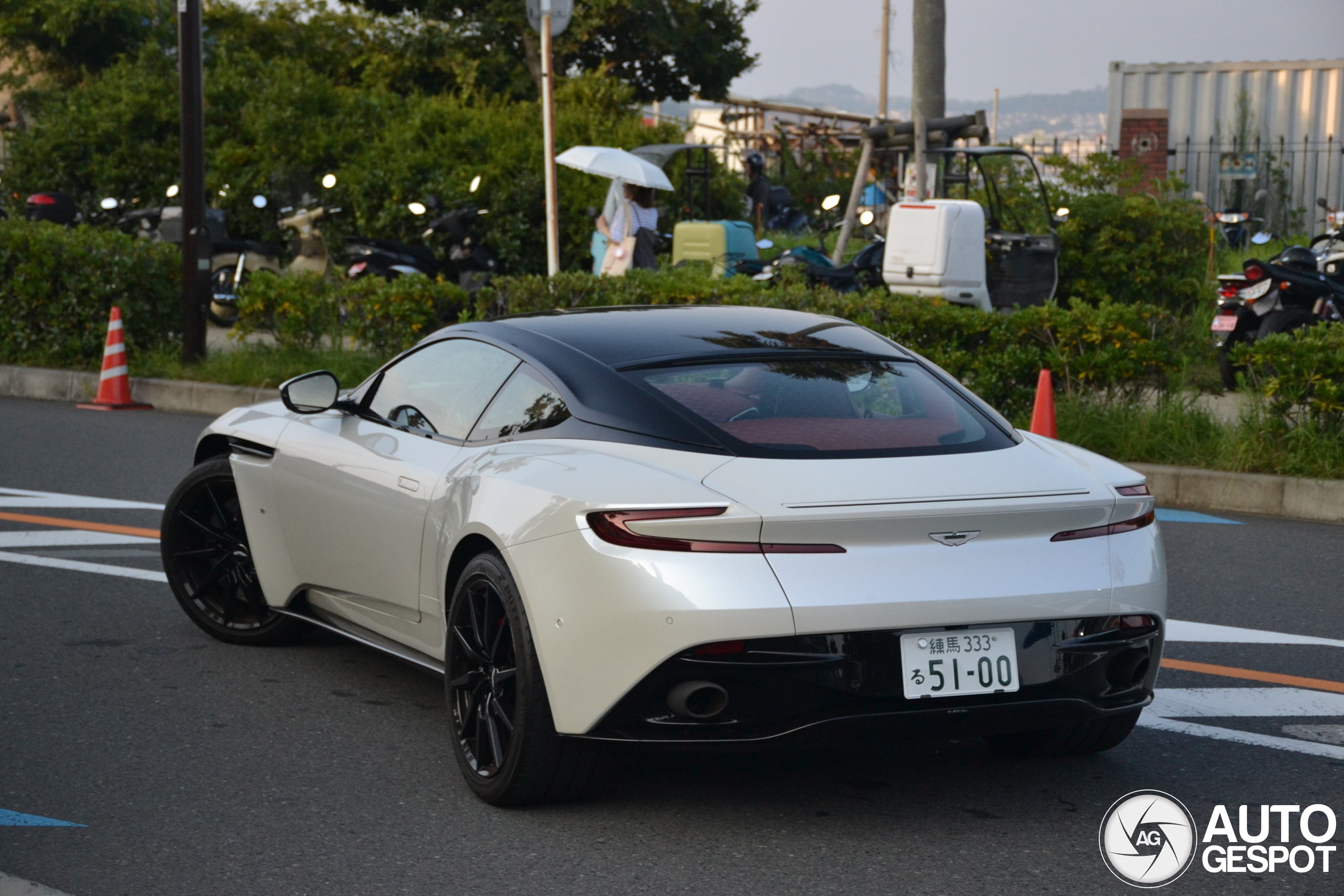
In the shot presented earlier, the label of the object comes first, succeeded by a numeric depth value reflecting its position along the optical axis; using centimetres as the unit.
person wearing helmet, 2833
